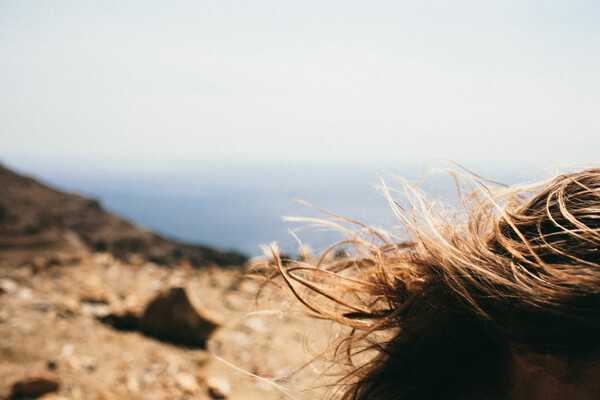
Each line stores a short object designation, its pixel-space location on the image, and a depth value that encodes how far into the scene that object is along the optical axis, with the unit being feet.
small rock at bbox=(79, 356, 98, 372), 8.76
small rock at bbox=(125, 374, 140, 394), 8.50
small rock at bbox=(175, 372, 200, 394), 9.00
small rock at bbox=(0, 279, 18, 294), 11.87
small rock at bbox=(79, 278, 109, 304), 12.01
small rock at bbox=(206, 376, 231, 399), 9.13
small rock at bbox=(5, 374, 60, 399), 7.32
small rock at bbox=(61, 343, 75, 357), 9.09
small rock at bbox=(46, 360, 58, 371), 8.43
